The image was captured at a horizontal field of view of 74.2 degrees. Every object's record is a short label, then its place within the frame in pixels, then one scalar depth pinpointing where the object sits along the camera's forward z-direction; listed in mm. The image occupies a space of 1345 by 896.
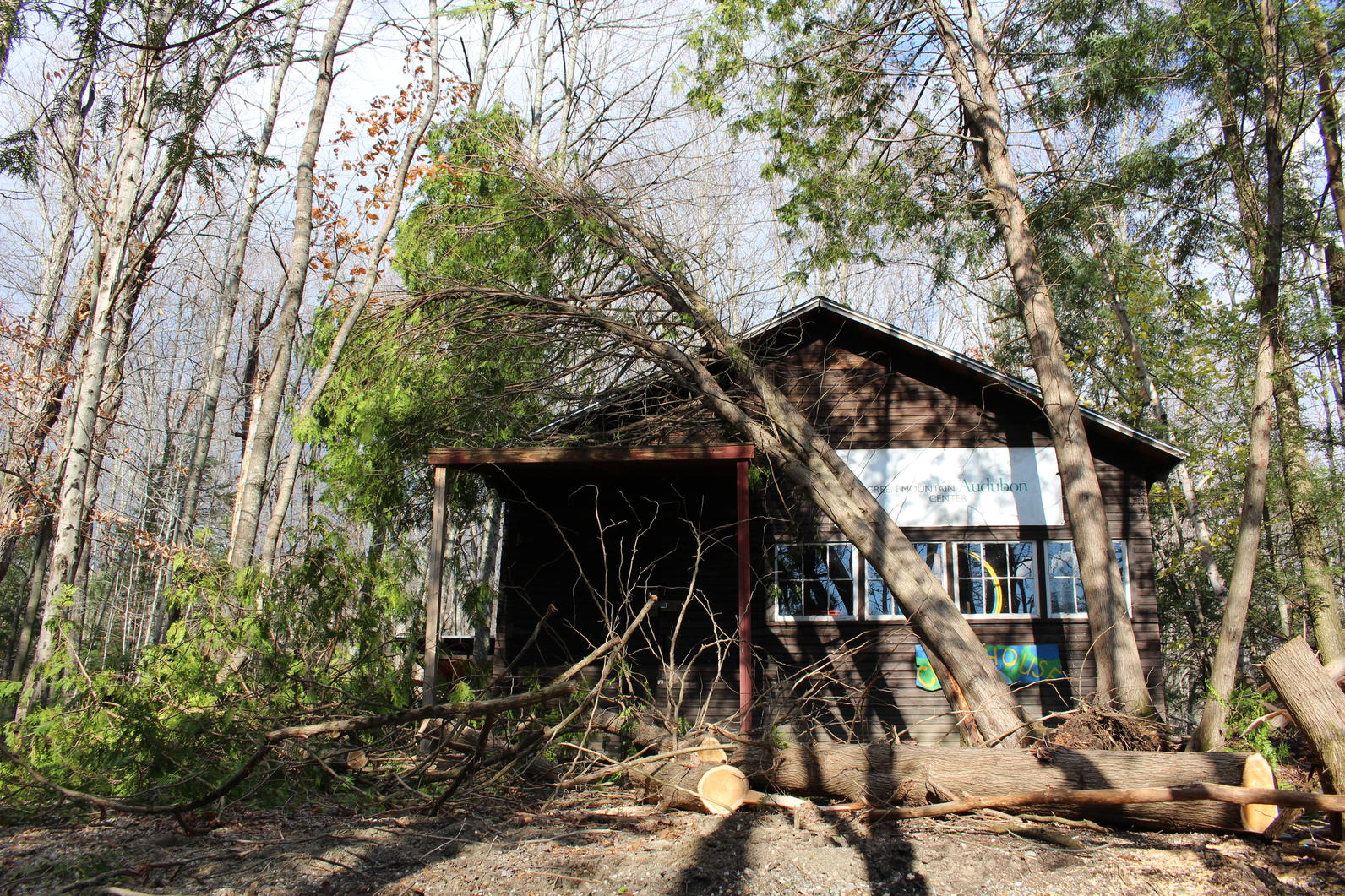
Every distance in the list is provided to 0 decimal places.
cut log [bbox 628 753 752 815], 5961
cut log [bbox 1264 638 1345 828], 5461
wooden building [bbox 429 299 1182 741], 10695
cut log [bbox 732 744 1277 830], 5789
